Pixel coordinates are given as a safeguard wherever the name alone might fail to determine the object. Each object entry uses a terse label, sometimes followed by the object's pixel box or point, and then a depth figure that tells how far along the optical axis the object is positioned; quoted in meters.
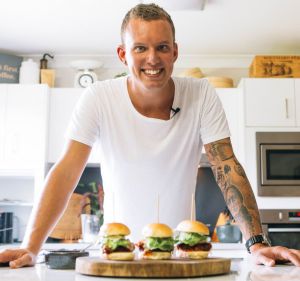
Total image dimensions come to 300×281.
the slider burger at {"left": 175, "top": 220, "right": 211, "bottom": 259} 1.21
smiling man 1.62
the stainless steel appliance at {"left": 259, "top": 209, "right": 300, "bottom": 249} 3.44
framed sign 4.03
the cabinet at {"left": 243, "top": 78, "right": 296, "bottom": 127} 3.66
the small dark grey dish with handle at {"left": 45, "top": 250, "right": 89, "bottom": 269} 1.21
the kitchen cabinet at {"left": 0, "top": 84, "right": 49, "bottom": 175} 3.72
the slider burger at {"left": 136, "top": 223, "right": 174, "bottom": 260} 1.18
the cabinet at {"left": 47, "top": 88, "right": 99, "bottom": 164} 3.78
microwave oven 3.53
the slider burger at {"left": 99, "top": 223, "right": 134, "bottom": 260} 1.16
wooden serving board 1.05
